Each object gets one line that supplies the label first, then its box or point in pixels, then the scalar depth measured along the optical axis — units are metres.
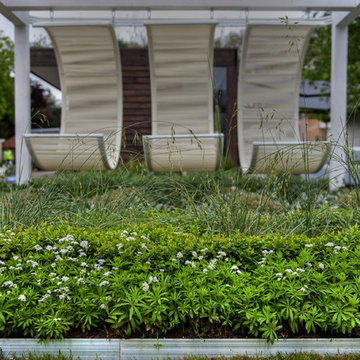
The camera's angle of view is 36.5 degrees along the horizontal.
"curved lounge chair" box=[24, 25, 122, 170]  6.69
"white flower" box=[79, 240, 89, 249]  2.75
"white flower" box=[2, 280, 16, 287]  2.44
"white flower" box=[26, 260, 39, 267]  2.63
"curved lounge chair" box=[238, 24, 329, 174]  6.69
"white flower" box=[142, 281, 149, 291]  2.34
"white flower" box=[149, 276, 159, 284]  2.41
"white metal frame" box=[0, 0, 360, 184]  6.52
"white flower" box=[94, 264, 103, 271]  2.61
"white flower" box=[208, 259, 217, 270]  2.58
